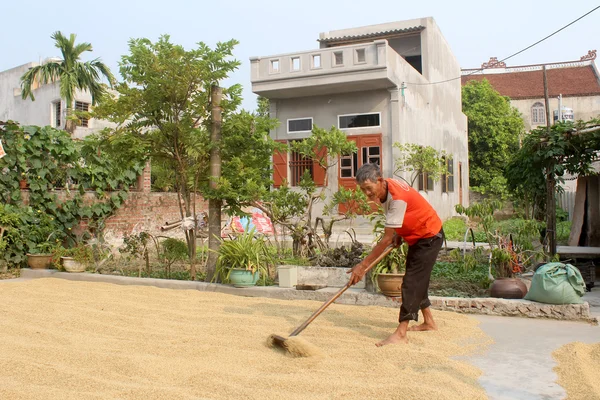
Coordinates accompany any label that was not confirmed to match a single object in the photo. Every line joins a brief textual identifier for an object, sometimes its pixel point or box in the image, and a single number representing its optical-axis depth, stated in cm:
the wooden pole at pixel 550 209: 747
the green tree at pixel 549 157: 761
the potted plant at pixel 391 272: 565
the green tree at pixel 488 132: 2625
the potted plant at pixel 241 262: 644
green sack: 508
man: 432
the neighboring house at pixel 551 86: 3089
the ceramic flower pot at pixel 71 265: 809
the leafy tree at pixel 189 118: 691
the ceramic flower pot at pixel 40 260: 867
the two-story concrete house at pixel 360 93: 1453
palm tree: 2048
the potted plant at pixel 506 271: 555
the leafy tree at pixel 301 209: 774
